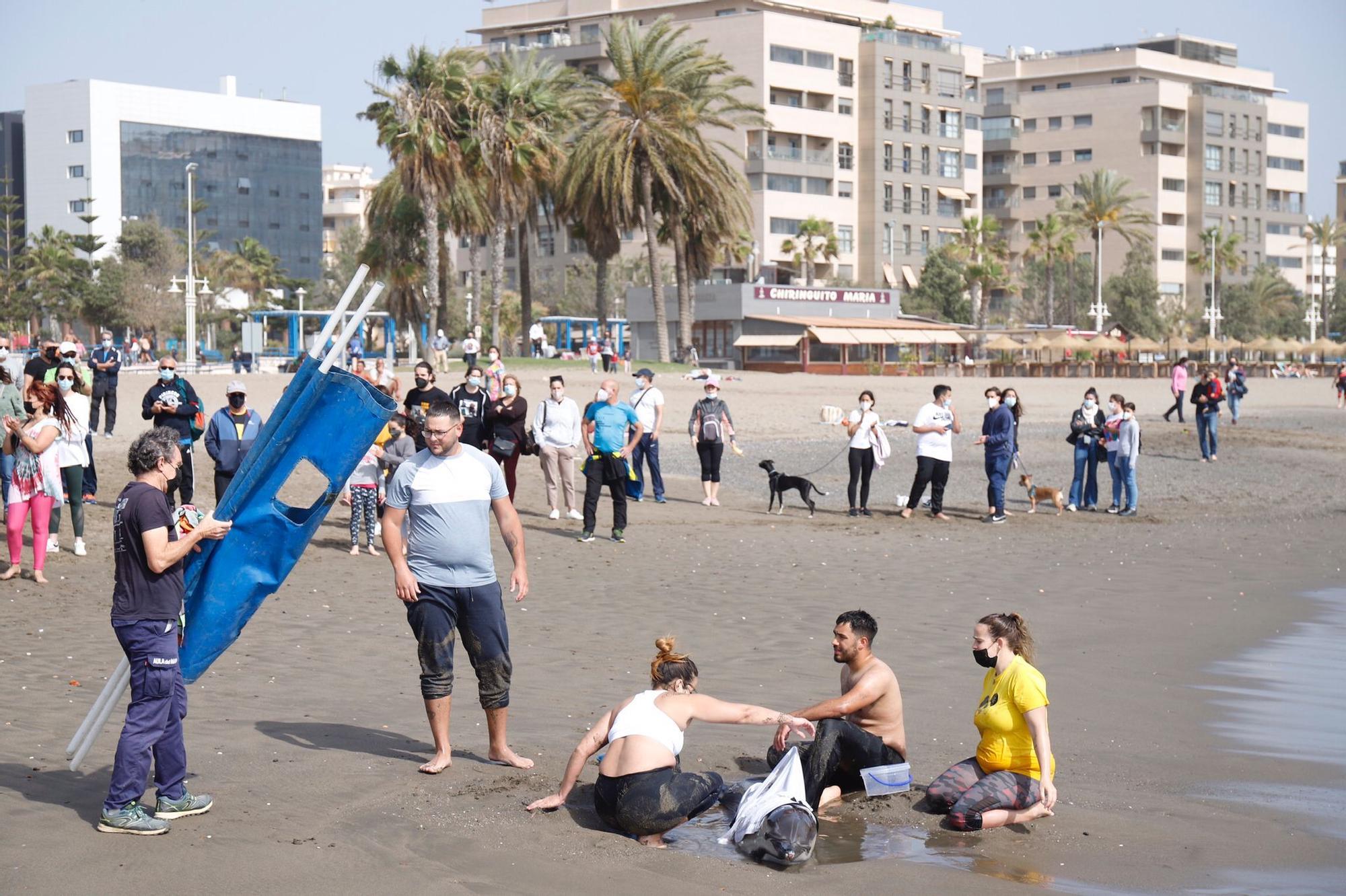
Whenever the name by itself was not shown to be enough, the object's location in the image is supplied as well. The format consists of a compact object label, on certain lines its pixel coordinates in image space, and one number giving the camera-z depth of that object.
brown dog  18.80
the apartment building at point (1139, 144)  105.31
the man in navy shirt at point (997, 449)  17.69
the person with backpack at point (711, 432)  18.31
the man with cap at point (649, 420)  18.09
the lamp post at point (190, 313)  46.08
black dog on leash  17.77
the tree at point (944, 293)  84.69
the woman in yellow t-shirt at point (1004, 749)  6.43
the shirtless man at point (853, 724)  6.70
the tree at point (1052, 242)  85.31
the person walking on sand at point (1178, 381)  34.31
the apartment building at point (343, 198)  150.88
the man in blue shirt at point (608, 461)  15.09
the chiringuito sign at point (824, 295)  64.44
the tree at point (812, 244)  81.56
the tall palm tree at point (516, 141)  44.28
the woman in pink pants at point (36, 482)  11.79
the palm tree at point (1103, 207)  90.25
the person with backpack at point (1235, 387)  35.19
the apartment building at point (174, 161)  122.00
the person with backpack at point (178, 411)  14.36
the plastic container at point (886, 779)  6.77
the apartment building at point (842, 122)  82.00
